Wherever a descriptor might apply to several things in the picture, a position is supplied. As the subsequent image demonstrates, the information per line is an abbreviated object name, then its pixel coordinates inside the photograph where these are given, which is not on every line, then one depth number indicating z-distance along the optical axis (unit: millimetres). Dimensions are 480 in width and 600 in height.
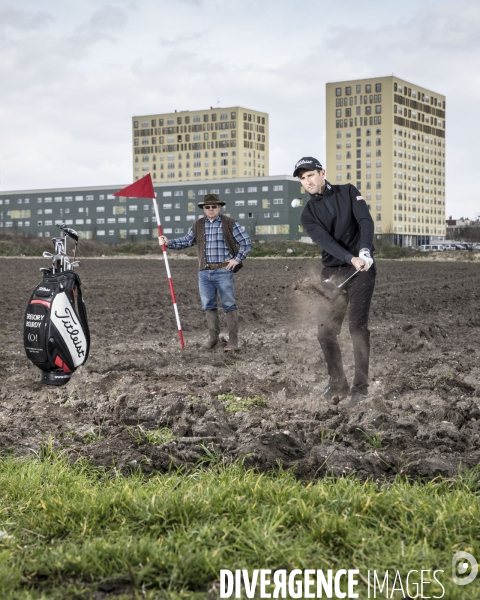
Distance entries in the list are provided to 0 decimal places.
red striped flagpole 11245
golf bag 7461
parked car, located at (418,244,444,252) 104588
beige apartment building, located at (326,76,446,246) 164750
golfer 7242
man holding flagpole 10961
